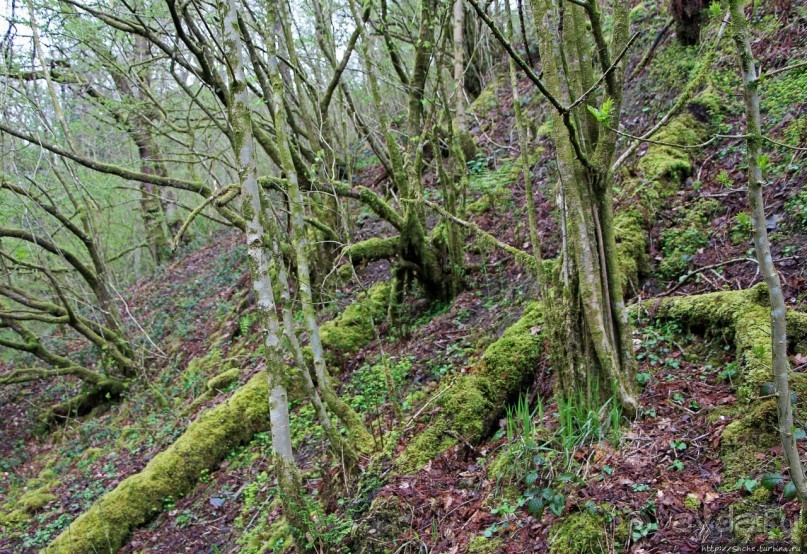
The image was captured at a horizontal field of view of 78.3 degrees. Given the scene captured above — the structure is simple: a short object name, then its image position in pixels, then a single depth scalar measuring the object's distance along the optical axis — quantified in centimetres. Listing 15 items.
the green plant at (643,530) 260
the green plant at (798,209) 442
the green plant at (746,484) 249
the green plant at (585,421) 329
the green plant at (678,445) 301
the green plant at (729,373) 333
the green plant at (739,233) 474
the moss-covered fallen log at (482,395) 412
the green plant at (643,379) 364
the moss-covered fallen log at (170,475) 572
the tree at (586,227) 331
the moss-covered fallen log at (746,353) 271
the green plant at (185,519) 557
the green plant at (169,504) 595
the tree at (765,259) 198
